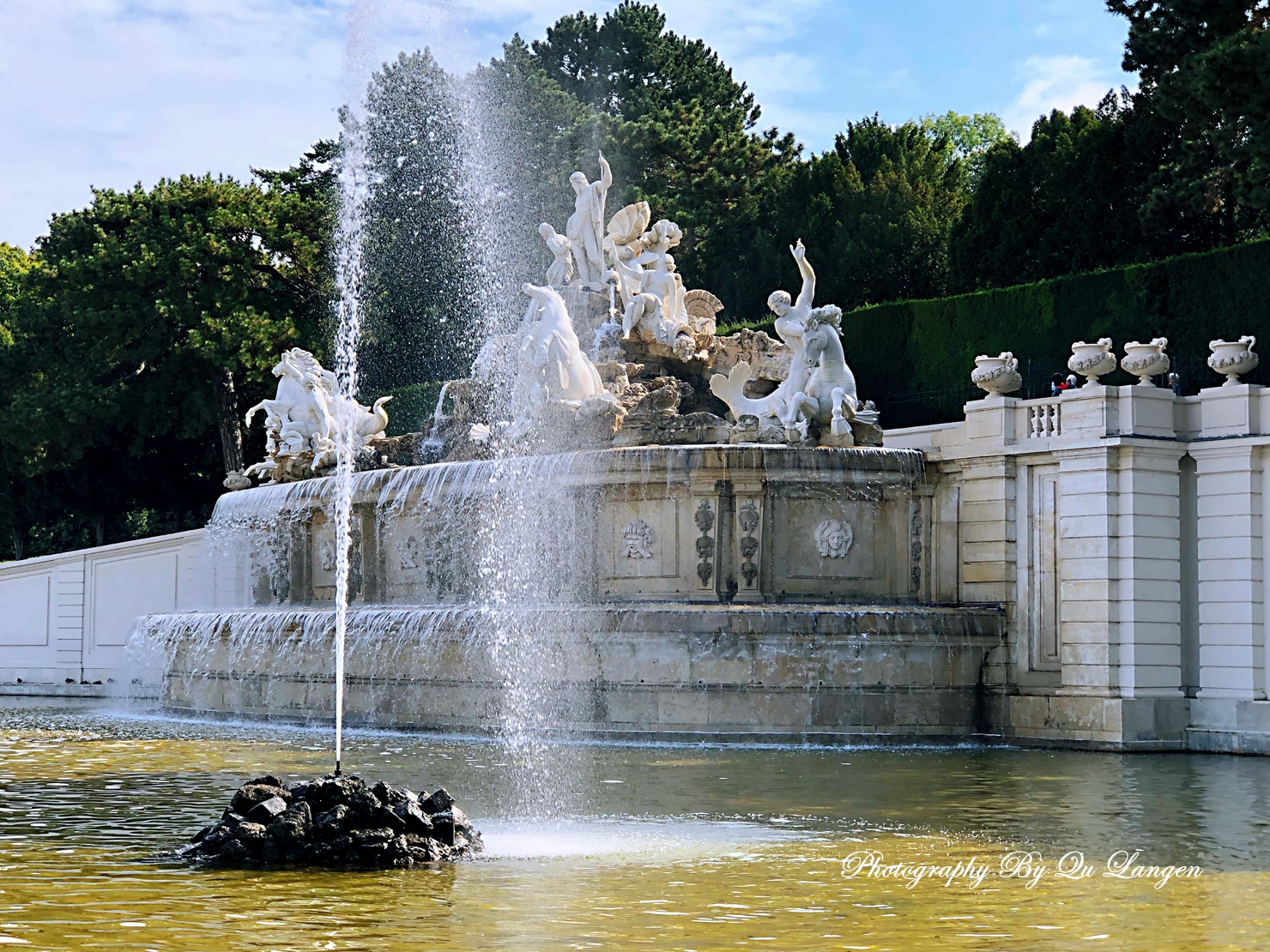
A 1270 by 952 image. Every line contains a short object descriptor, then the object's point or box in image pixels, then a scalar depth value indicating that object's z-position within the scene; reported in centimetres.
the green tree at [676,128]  4934
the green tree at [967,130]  6419
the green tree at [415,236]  4503
